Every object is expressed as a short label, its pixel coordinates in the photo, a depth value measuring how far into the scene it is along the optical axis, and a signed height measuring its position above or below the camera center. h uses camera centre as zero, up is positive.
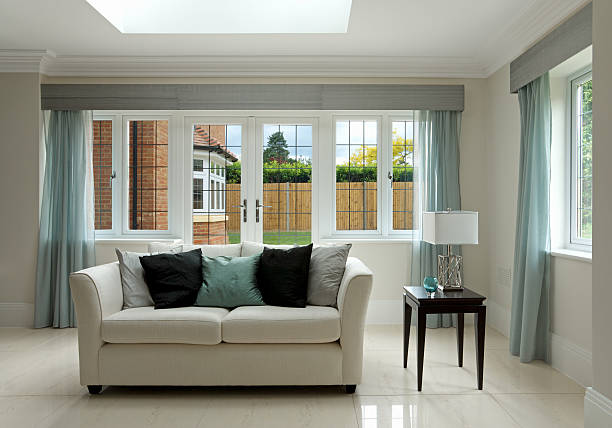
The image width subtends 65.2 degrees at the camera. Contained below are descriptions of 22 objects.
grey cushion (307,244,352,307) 3.30 -0.47
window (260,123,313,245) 4.86 +0.36
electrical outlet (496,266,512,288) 4.19 -0.62
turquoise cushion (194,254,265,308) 3.29 -0.53
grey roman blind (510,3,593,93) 2.94 +1.09
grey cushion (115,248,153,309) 3.26 -0.52
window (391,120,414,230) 4.86 +0.38
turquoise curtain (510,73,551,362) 3.48 -0.21
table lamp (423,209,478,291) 3.21 -0.19
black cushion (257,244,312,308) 3.27 -0.48
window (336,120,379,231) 4.87 +0.41
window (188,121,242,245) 4.86 +0.27
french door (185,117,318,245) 4.83 +0.29
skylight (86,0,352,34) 3.93 +1.58
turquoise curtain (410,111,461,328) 4.58 +0.29
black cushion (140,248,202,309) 3.22 -0.49
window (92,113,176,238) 4.88 +0.33
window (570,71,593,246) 3.37 +0.34
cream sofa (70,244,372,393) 2.87 -0.84
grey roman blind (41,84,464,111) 4.63 +1.08
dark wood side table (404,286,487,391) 2.98 -0.65
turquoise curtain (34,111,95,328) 4.55 -0.10
